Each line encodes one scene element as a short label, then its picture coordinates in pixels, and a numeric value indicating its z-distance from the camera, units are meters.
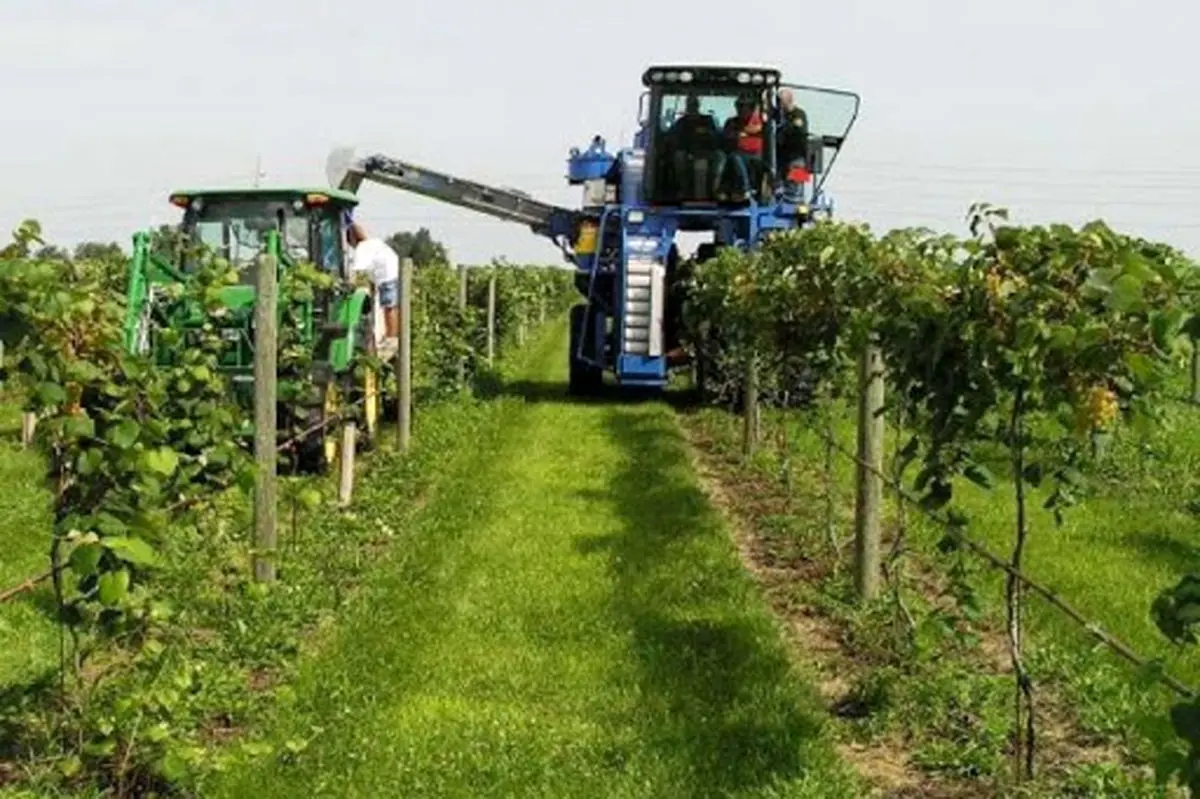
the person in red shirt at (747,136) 15.51
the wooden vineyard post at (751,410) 11.35
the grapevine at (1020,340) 3.74
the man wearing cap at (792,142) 15.77
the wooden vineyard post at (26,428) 11.79
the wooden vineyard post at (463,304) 15.46
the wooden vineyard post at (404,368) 11.73
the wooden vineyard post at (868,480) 7.01
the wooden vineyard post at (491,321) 19.11
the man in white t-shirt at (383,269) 14.03
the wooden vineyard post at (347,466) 9.33
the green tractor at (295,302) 9.96
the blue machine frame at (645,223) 14.88
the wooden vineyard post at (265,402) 6.99
